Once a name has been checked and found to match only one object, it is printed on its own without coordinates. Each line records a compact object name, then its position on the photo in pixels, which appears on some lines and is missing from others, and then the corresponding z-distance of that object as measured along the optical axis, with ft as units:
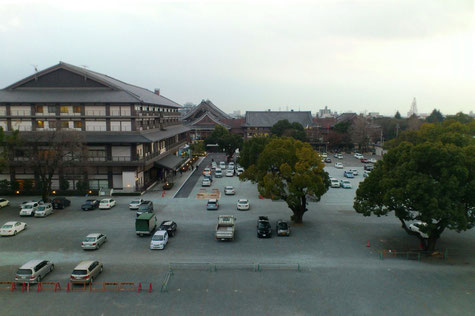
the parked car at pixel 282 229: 94.98
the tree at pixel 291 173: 99.96
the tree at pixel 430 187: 74.43
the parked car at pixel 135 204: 123.13
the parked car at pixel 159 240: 84.79
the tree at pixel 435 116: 402.44
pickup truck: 89.71
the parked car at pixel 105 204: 124.57
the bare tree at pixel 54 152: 126.52
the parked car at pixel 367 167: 216.82
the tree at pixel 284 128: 291.09
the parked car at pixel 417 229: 83.83
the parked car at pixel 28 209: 114.93
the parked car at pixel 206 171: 197.82
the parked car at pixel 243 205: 123.65
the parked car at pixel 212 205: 123.95
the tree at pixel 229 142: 241.55
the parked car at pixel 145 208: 115.55
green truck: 94.73
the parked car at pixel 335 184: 170.30
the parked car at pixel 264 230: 93.09
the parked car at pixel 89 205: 123.13
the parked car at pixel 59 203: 125.80
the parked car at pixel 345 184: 168.55
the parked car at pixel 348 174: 198.30
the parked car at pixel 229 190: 150.28
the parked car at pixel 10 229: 94.84
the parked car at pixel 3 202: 127.34
